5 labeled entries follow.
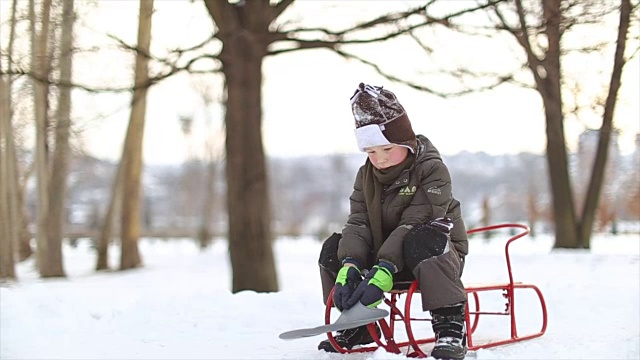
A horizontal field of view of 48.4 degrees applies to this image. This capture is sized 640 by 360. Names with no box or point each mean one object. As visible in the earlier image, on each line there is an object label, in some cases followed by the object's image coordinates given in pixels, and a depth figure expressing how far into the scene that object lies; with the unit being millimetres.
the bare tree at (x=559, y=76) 7223
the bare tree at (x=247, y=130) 8344
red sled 3746
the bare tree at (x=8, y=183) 12848
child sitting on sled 3652
